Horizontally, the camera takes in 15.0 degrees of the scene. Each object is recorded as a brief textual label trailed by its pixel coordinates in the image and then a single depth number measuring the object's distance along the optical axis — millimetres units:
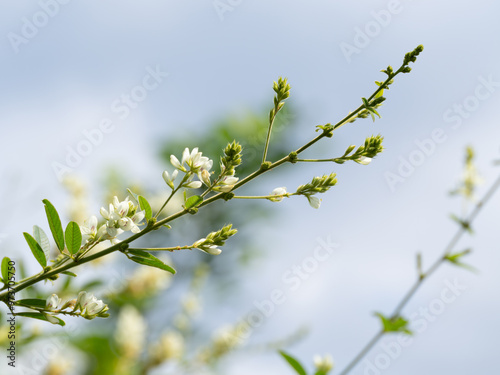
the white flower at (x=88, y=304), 931
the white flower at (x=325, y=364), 1137
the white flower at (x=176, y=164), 947
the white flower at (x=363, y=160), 956
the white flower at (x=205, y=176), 945
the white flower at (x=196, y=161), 951
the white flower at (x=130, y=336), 2914
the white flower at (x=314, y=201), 957
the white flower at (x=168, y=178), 952
